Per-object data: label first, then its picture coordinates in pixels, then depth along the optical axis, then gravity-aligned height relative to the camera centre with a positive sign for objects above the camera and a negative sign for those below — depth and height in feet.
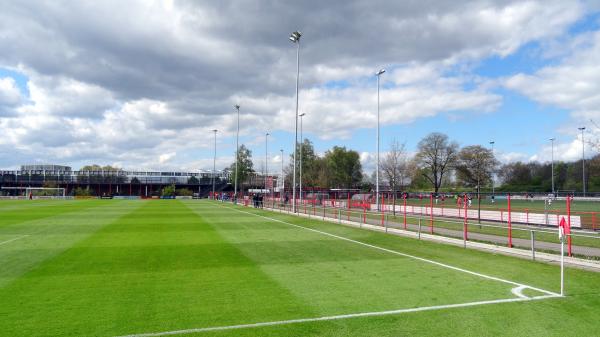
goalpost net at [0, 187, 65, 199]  313.73 -6.53
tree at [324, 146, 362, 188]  361.26 +18.67
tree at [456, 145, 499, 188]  279.08 +18.60
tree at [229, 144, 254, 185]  372.17 +19.22
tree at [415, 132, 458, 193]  291.17 +22.55
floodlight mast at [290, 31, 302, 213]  126.41 +43.99
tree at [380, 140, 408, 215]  143.23 +7.11
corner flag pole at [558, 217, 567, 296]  29.92 -2.65
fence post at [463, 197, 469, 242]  52.95 -5.62
